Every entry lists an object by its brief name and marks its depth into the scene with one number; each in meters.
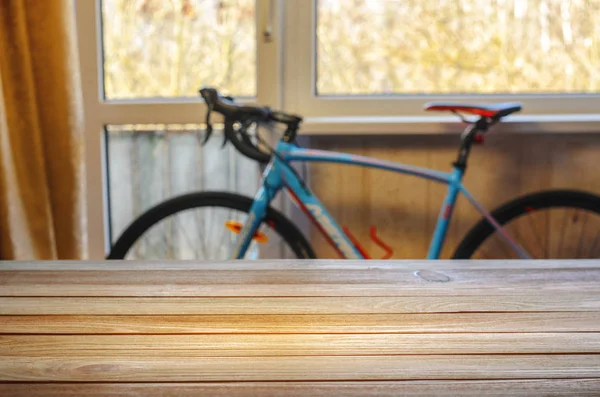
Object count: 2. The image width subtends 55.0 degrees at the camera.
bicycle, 1.55
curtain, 1.69
